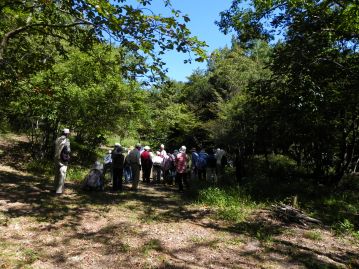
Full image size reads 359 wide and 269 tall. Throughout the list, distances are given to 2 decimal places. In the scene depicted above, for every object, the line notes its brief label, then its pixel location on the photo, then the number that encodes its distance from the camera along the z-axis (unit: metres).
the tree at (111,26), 6.36
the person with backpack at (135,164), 12.89
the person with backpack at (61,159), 10.41
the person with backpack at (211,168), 14.99
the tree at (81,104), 14.17
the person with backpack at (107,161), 14.12
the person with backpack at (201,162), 15.74
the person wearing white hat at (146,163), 14.96
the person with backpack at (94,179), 11.74
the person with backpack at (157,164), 15.59
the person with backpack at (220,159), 15.88
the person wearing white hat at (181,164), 13.29
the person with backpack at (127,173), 14.67
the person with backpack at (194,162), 16.19
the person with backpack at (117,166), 12.23
